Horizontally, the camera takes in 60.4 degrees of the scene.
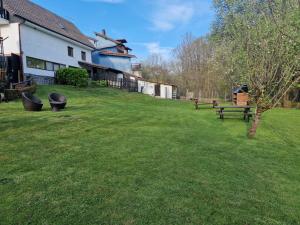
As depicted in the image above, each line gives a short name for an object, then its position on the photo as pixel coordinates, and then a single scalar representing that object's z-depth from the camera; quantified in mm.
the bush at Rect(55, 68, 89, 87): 22219
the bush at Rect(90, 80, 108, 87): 26891
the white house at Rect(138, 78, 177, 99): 35500
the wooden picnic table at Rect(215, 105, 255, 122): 11008
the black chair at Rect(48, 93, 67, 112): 10641
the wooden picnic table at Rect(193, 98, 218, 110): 17319
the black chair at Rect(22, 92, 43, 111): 10352
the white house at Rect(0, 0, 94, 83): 18891
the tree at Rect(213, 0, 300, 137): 6855
